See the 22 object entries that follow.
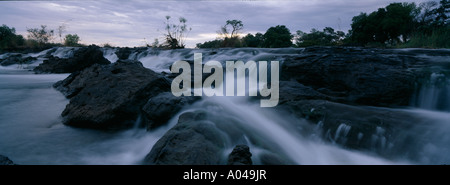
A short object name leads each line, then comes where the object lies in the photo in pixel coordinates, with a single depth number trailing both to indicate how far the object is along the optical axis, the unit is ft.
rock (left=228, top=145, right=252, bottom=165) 8.36
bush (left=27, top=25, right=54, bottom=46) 105.50
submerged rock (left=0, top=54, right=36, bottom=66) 54.90
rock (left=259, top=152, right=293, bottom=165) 9.48
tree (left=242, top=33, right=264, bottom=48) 104.68
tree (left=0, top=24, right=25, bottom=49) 94.58
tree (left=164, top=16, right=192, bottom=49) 79.61
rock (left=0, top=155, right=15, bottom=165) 8.43
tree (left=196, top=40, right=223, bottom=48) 127.95
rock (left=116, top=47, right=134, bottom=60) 67.97
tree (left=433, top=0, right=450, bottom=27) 90.68
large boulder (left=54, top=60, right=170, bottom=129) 14.82
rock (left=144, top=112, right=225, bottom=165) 8.55
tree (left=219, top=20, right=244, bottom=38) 88.84
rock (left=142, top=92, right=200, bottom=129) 14.05
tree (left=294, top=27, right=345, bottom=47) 140.97
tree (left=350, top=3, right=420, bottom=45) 75.31
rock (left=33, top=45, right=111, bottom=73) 39.27
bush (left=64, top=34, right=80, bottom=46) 110.11
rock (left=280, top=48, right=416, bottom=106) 16.92
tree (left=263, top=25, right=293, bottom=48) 99.29
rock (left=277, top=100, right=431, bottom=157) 11.65
